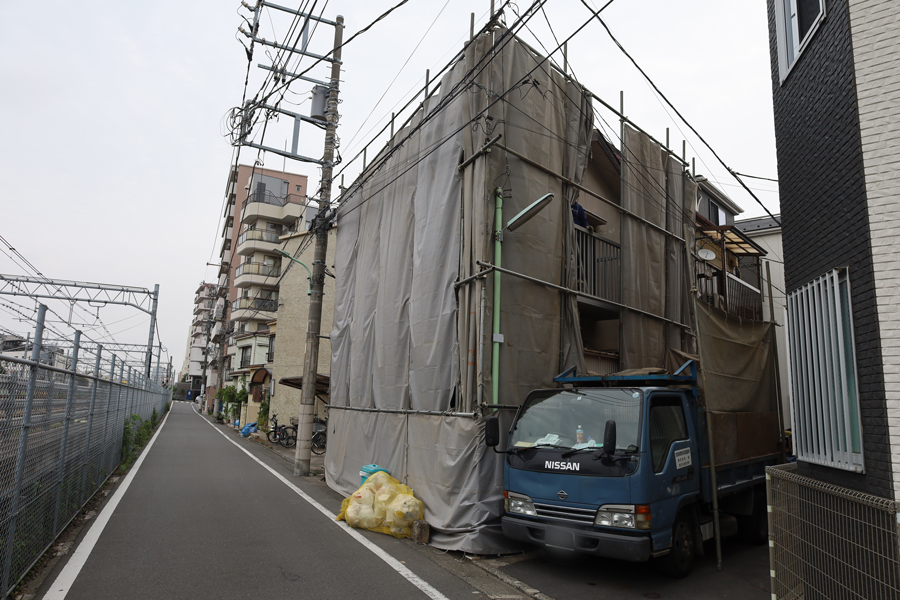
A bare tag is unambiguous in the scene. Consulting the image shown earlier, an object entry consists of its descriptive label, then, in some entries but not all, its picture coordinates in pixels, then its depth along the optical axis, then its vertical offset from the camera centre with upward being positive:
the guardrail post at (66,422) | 6.63 -0.53
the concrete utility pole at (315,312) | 13.21 +1.77
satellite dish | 10.96 +2.75
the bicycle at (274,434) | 22.56 -2.05
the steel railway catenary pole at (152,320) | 28.08 +3.23
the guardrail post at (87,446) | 8.48 -1.06
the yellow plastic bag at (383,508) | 7.79 -1.75
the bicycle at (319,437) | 18.42 -1.72
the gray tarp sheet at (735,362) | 7.38 +0.47
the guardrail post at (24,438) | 4.61 -0.52
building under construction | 7.78 +1.97
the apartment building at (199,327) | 83.61 +8.87
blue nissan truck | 5.61 -0.89
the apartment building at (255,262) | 45.34 +10.68
